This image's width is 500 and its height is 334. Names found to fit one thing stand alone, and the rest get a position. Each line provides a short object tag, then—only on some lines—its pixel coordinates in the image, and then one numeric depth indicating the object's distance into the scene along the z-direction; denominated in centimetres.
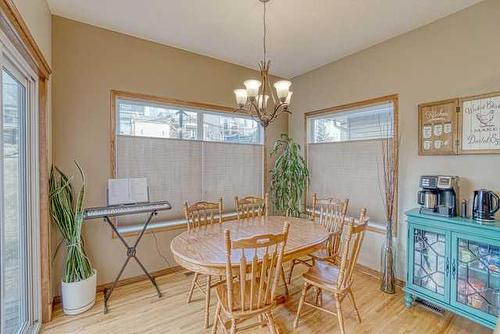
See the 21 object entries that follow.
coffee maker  241
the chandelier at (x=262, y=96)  223
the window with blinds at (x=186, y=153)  308
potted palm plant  389
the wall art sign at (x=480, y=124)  229
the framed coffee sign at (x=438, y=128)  255
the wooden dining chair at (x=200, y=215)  263
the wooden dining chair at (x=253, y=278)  162
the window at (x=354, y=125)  322
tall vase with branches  286
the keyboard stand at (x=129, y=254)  265
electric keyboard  245
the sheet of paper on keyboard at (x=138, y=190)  295
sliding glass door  170
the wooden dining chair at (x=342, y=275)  194
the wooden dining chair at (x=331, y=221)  270
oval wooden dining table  174
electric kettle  216
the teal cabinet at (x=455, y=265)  207
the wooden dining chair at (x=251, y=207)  318
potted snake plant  240
